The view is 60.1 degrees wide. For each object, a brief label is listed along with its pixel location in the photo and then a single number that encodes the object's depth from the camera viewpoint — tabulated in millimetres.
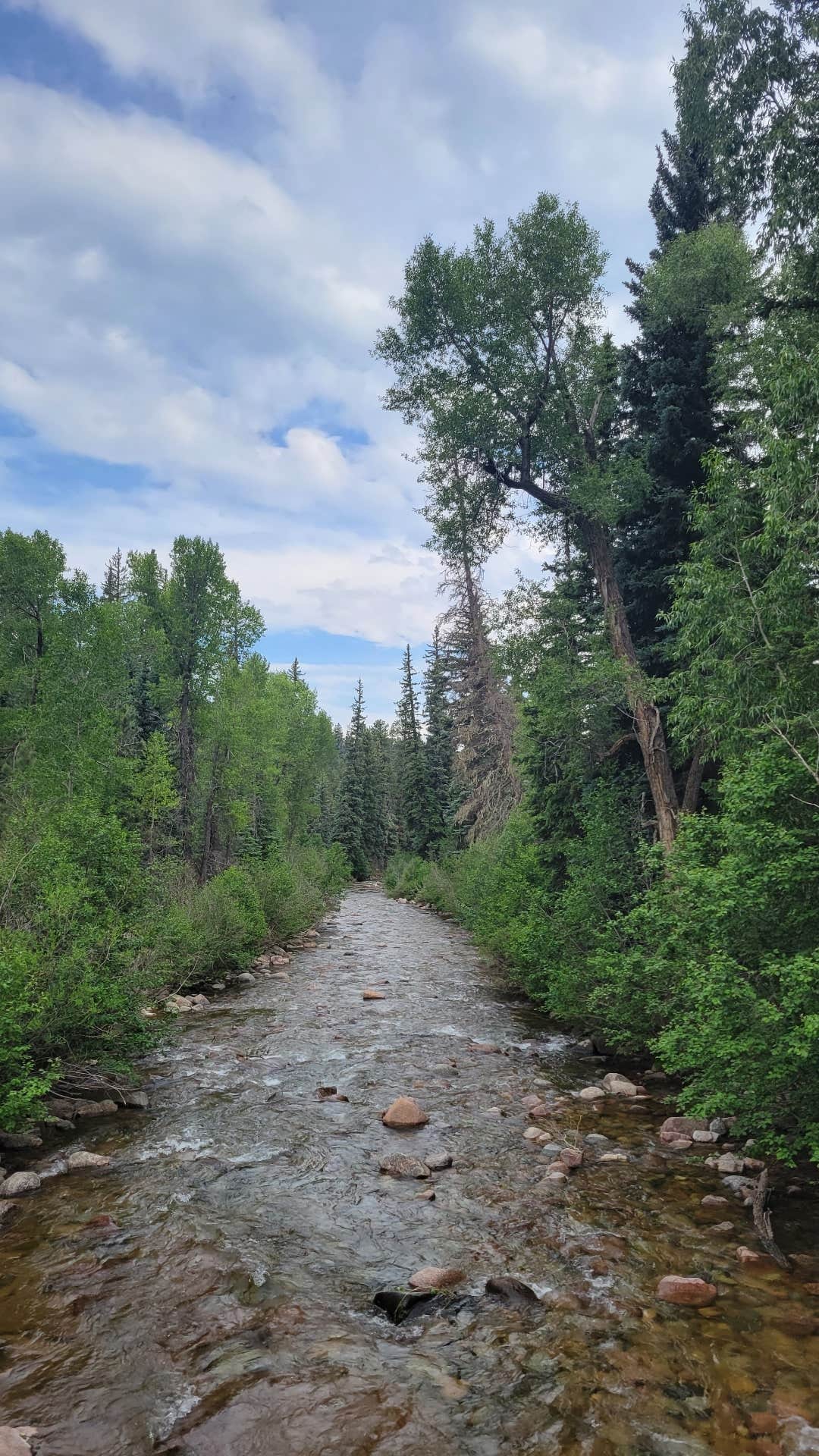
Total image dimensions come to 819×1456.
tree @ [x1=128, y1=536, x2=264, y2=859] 29766
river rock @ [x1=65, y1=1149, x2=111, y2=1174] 6141
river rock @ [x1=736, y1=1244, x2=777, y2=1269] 4762
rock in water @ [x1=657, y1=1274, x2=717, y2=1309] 4379
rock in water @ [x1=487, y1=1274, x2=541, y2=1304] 4395
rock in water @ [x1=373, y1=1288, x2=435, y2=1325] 4277
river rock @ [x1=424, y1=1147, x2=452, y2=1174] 6434
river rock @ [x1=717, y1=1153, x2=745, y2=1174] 6336
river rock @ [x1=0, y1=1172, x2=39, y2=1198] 5600
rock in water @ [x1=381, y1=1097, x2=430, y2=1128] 7418
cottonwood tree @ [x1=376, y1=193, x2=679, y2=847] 13898
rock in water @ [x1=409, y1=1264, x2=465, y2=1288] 4570
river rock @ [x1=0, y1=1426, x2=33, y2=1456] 3045
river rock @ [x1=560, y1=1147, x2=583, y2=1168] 6438
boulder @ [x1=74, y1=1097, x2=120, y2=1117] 7418
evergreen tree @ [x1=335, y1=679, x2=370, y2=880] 50250
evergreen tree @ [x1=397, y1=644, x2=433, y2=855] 46062
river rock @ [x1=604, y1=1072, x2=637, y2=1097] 8485
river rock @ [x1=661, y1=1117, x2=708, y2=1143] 7102
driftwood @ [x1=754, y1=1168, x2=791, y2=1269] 4824
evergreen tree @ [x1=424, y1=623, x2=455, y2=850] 45312
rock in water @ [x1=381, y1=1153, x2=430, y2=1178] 6277
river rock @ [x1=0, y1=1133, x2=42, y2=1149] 6379
